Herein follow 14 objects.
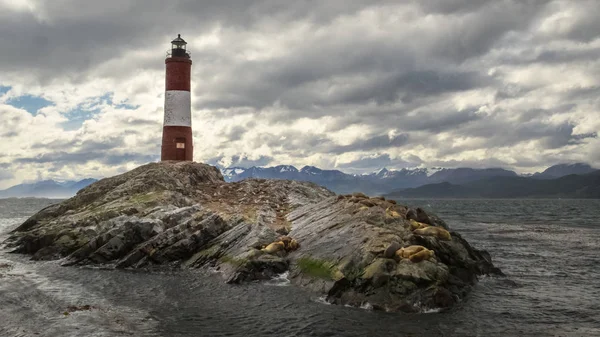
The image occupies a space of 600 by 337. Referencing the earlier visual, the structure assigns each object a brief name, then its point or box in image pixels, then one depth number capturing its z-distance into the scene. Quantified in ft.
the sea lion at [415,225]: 92.78
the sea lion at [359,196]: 114.83
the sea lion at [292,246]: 95.55
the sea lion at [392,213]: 95.14
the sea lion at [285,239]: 97.09
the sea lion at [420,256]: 72.79
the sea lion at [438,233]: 88.17
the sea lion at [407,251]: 74.08
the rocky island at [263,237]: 71.92
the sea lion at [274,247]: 93.25
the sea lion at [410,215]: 100.73
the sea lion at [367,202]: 104.22
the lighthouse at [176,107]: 188.44
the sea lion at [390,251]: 74.23
